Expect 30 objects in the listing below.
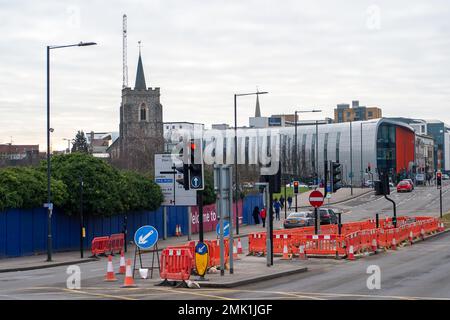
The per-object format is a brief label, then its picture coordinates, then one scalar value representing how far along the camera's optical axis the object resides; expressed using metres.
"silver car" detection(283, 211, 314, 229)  47.06
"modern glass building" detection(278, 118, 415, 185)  146.00
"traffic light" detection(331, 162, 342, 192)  31.80
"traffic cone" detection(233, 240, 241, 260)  30.62
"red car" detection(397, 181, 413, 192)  102.00
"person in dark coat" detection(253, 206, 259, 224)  61.35
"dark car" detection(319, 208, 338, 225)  49.66
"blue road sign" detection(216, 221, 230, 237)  26.45
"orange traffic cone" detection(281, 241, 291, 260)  30.64
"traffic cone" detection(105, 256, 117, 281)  24.36
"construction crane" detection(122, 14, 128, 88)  181.12
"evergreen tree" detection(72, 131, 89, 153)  146.12
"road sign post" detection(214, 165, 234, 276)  23.66
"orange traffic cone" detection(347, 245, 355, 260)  30.41
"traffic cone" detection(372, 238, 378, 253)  33.29
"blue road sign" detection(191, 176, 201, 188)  22.94
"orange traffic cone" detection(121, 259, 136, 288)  22.34
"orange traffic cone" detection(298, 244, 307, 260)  30.62
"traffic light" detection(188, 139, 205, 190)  22.89
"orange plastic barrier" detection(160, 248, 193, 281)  22.31
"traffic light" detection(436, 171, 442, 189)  56.00
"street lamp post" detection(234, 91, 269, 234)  47.71
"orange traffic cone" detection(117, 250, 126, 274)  26.38
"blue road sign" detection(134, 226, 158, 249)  23.58
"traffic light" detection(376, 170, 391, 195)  37.62
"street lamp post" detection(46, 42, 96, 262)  34.72
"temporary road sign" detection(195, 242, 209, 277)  22.77
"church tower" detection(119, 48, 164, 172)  164.38
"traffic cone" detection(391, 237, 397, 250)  35.41
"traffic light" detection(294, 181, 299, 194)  59.10
